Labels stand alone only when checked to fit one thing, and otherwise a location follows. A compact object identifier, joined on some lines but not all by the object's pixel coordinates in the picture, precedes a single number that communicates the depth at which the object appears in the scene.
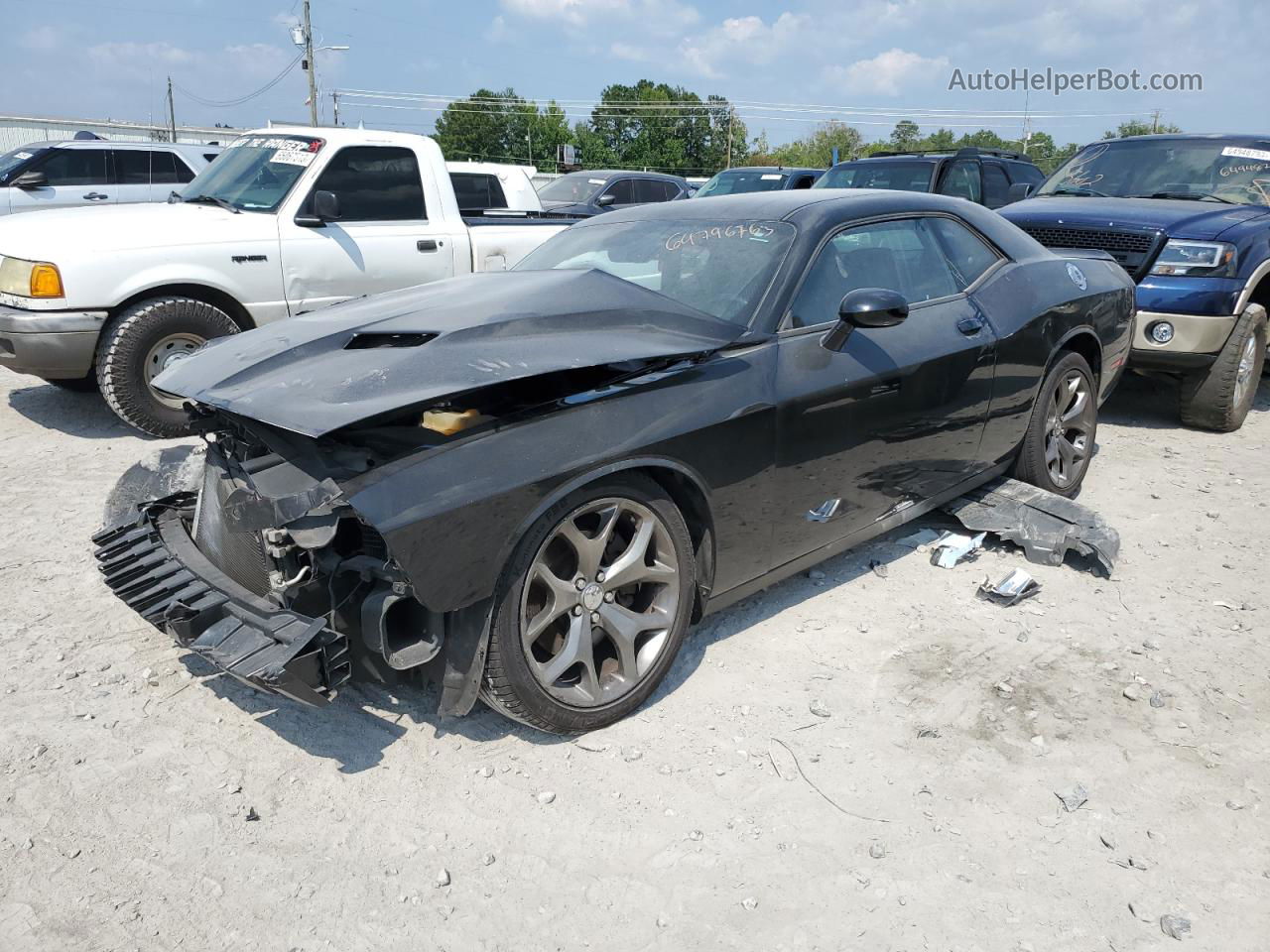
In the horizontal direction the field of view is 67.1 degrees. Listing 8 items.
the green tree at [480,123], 78.94
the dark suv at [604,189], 14.12
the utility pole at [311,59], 41.97
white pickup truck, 5.75
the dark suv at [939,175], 10.55
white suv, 11.57
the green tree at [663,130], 79.25
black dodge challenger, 2.66
